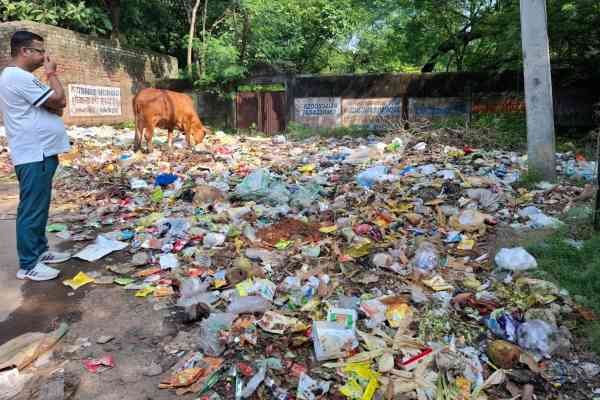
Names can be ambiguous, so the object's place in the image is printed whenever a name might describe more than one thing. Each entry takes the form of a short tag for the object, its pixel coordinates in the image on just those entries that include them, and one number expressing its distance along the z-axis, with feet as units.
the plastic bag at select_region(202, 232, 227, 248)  13.10
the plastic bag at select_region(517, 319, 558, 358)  8.28
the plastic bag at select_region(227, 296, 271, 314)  9.32
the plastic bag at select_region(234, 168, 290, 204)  16.65
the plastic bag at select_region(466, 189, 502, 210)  14.98
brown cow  26.30
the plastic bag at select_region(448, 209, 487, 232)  13.16
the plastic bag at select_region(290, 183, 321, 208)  16.21
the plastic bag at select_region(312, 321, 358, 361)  7.98
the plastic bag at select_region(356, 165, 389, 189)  17.99
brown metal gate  41.52
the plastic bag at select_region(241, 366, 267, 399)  7.23
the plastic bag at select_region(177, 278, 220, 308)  9.90
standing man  9.99
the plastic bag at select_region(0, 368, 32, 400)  7.06
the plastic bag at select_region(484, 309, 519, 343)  8.59
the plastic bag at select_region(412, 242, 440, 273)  11.19
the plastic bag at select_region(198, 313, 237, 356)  8.19
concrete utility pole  16.81
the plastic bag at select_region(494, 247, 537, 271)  10.64
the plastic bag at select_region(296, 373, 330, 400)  7.18
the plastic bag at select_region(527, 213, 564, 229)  13.11
